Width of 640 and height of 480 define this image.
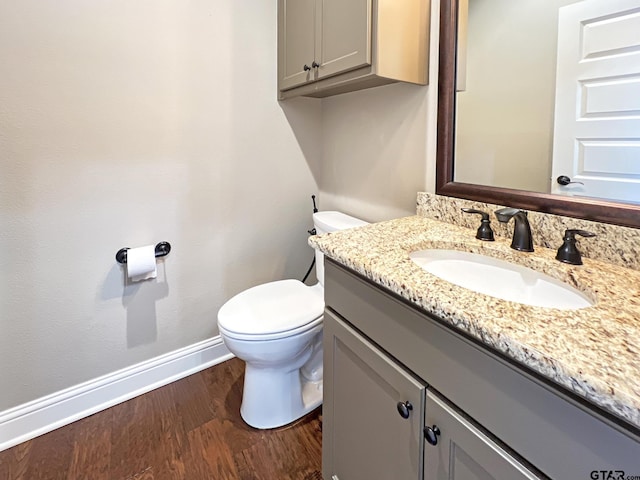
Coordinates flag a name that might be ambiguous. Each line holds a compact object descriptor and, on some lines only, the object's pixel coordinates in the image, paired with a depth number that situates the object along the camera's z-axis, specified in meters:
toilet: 1.33
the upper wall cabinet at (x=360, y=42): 1.25
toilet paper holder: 1.54
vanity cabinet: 0.50
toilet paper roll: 1.51
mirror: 0.99
